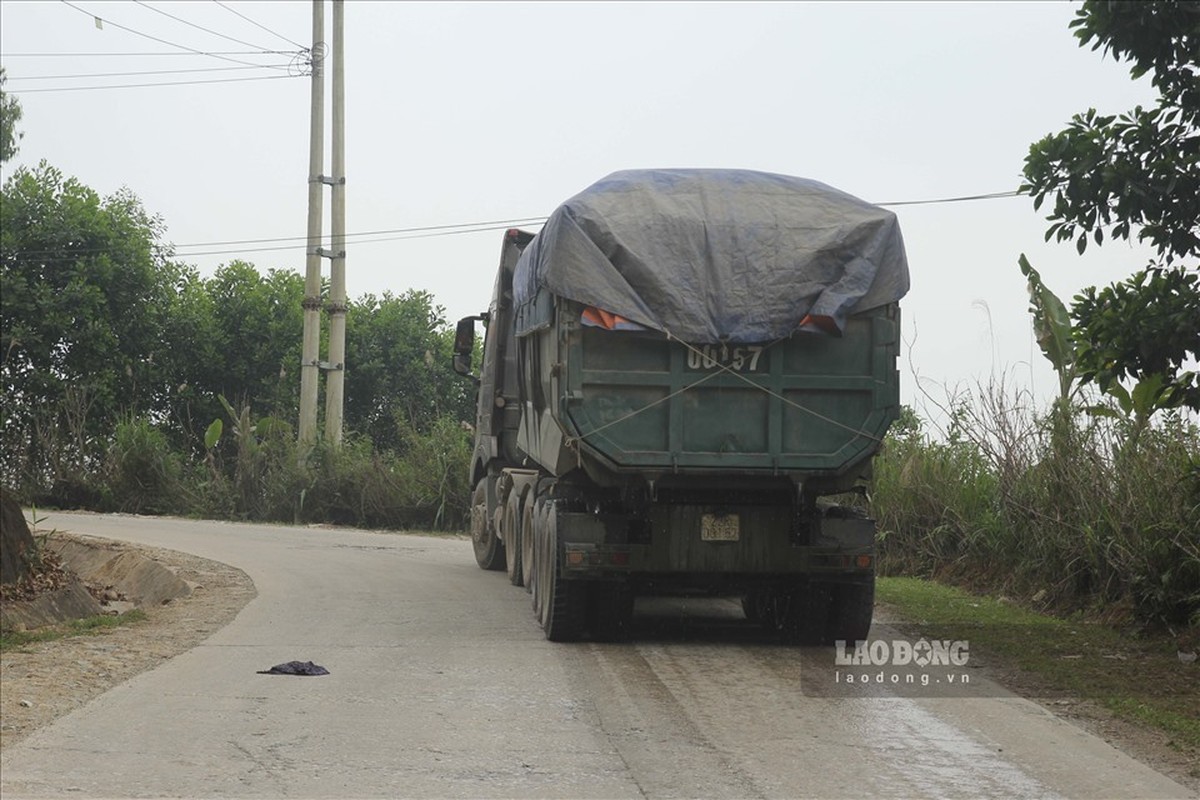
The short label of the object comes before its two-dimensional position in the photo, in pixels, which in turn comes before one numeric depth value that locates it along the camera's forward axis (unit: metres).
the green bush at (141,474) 30.41
